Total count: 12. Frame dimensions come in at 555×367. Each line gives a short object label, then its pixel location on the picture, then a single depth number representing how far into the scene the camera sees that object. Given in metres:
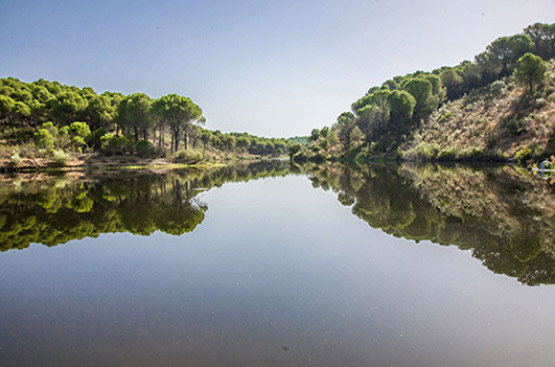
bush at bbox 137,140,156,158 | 51.53
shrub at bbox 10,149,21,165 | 38.44
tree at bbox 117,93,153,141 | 52.06
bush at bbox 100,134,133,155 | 47.93
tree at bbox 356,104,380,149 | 75.06
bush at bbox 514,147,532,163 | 35.69
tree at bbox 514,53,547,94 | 45.34
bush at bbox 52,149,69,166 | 40.12
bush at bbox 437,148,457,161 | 47.70
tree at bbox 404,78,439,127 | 69.62
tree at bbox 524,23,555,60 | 68.38
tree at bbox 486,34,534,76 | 67.38
